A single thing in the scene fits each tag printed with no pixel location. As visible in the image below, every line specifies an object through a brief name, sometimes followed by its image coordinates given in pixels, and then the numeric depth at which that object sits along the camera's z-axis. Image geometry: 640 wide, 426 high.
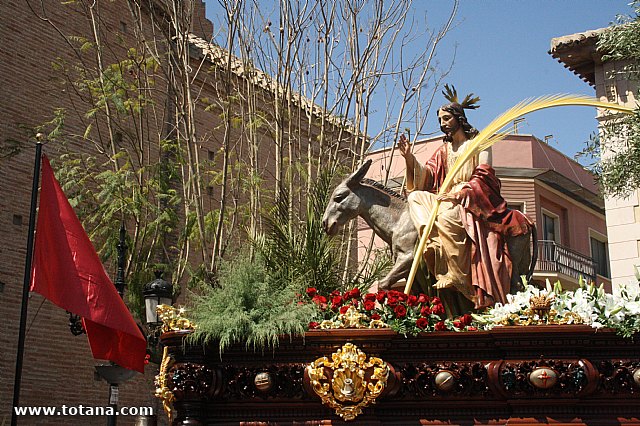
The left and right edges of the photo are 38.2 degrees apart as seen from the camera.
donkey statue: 10.61
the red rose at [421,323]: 7.98
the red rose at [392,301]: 8.17
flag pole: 8.65
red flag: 9.46
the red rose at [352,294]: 8.56
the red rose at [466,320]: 8.07
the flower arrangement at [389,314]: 8.01
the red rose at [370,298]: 8.30
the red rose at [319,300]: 8.45
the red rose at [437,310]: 8.16
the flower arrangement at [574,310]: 7.77
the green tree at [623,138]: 14.12
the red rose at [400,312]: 8.03
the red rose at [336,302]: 8.46
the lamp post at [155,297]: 12.14
